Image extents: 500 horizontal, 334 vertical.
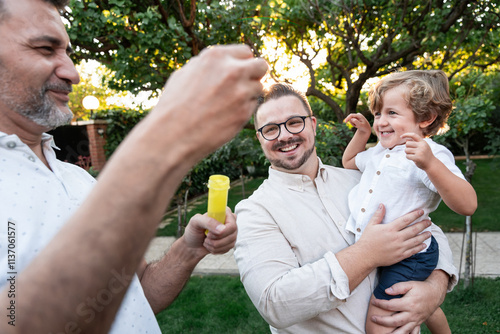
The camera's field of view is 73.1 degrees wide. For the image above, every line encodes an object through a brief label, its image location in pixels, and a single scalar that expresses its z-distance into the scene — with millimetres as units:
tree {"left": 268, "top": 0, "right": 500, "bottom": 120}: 5207
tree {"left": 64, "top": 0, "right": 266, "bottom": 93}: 4387
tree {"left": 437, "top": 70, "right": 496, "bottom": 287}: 3926
